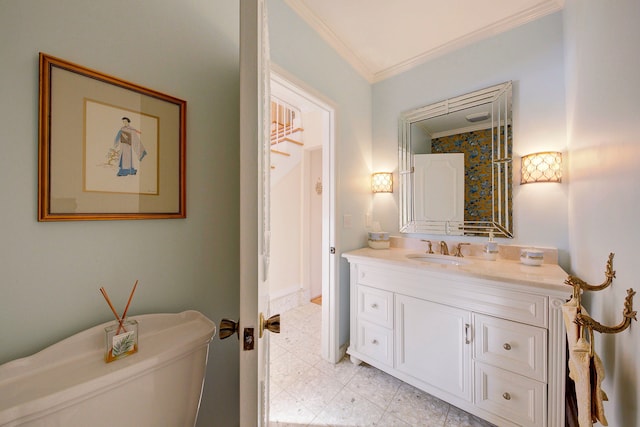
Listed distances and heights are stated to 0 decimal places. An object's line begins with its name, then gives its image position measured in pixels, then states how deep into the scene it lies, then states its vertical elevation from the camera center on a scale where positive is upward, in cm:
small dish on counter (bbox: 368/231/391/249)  196 -24
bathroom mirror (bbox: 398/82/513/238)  157 +39
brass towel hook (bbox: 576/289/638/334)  50 -25
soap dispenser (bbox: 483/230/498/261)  151 -26
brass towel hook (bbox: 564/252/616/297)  64 -20
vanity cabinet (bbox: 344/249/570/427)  104 -70
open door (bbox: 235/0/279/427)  51 +0
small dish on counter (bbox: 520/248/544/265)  132 -26
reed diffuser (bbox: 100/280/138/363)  64 -37
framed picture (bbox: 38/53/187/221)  64 +23
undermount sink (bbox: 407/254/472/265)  158 -34
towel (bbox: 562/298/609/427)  53 -43
